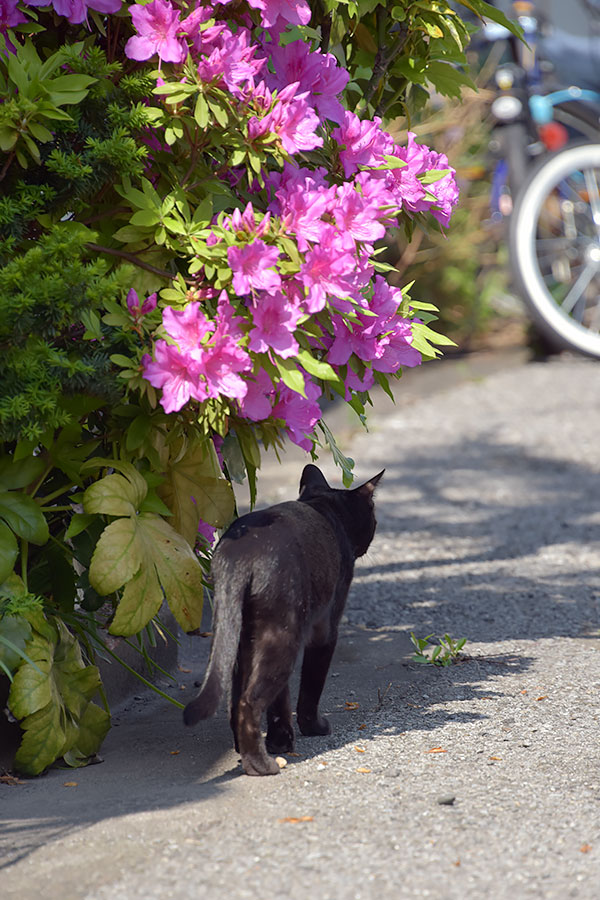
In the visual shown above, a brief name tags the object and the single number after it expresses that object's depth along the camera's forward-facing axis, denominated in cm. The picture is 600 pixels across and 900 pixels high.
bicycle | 1397
